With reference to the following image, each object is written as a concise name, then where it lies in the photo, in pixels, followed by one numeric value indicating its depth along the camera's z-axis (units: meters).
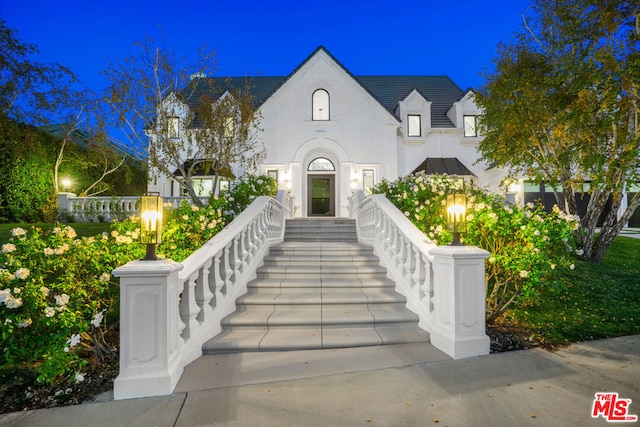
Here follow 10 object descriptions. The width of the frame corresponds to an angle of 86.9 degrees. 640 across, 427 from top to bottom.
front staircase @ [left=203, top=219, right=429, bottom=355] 4.32
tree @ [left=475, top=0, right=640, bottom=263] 8.34
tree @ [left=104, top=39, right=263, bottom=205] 10.88
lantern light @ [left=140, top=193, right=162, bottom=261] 3.36
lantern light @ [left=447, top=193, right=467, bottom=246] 4.18
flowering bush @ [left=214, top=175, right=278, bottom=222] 8.22
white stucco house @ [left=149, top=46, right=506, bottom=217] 16.77
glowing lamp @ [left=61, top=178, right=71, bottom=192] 16.23
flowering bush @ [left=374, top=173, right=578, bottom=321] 4.54
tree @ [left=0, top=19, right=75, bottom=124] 11.62
